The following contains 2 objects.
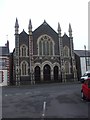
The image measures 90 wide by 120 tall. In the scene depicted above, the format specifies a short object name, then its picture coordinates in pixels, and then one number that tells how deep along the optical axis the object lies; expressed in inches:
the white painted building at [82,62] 846.1
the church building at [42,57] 772.3
